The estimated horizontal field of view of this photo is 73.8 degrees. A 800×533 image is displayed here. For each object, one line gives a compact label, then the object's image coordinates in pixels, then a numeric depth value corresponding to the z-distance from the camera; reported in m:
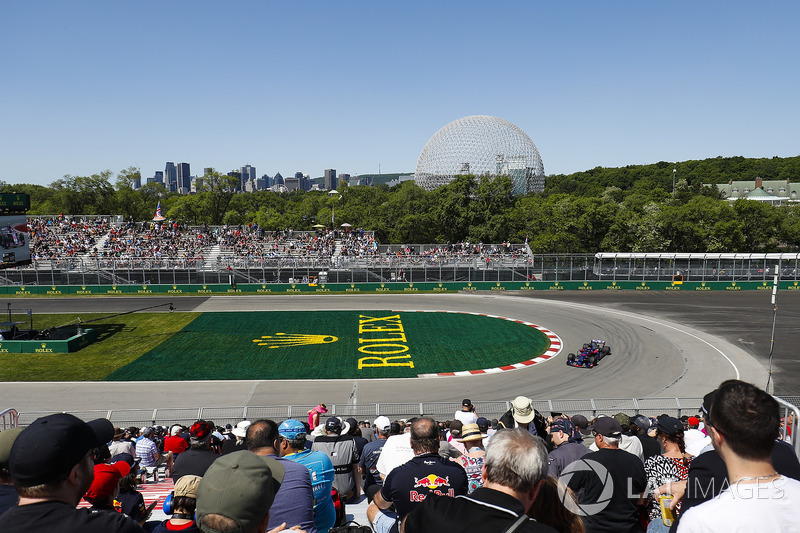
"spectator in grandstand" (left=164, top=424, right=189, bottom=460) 10.21
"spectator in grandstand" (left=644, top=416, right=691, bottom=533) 5.77
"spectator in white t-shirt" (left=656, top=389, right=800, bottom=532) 4.19
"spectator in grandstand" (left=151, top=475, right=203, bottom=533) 3.85
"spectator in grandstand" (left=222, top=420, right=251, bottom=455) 10.62
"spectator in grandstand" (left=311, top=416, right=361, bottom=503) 7.70
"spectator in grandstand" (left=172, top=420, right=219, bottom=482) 5.92
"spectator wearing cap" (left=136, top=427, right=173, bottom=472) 11.12
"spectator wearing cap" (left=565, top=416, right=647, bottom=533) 5.00
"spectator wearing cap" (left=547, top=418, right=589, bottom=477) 5.86
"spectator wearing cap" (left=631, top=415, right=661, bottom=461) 7.86
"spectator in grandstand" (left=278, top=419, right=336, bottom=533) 5.31
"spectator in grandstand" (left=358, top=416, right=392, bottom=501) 8.89
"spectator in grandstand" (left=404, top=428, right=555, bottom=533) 2.96
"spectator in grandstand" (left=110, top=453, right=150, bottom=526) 5.47
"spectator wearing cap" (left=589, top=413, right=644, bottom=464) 6.84
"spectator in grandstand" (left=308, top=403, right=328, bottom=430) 11.19
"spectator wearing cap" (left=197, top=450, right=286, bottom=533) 2.95
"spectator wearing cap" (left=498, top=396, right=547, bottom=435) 8.58
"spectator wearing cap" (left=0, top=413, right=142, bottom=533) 2.82
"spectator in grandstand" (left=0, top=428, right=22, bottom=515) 3.62
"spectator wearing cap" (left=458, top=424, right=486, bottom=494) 6.43
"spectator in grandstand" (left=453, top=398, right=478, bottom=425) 12.03
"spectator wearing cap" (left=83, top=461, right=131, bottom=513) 4.50
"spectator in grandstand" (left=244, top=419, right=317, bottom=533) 4.52
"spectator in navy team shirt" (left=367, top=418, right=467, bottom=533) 4.75
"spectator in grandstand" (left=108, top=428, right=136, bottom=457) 10.24
